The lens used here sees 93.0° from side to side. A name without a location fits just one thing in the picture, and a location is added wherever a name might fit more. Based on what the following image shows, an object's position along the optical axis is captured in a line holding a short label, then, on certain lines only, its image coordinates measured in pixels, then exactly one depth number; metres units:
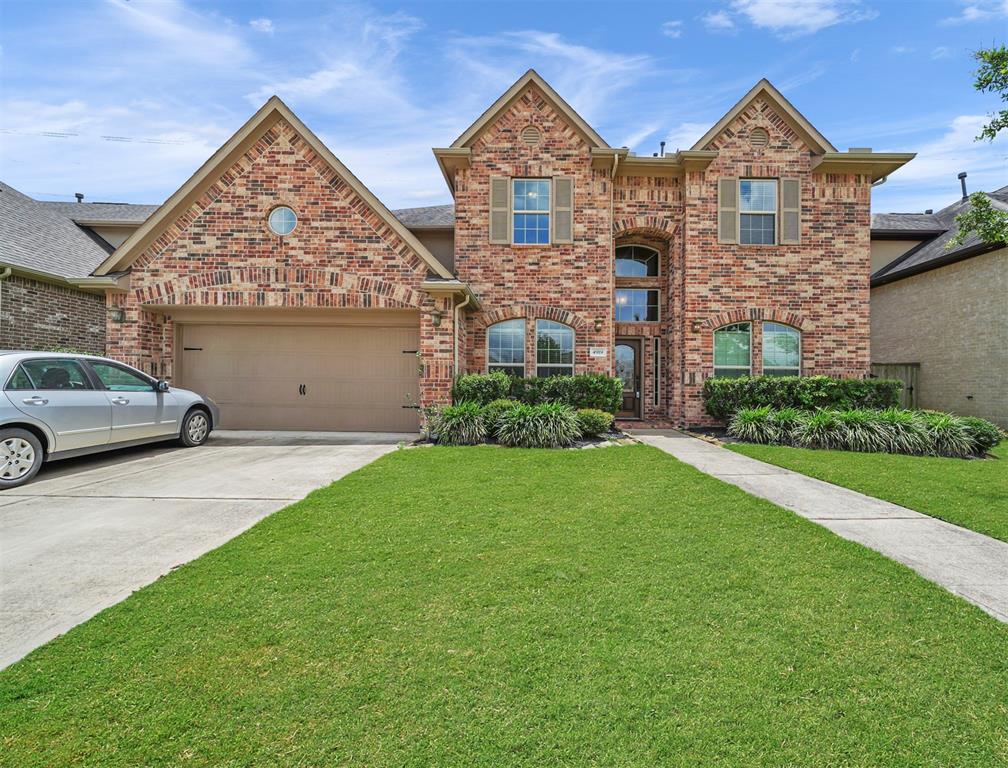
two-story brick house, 9.79
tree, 6.93
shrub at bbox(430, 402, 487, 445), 9.02
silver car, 5.59
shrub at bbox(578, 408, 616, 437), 9.17
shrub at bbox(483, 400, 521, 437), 9.16
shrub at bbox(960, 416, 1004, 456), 8.59
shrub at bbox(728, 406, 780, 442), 9.67
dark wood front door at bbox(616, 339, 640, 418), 13.32
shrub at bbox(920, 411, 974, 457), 8.56
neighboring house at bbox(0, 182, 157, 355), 9.81
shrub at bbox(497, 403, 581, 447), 8.72
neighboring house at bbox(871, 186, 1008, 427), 11.72
